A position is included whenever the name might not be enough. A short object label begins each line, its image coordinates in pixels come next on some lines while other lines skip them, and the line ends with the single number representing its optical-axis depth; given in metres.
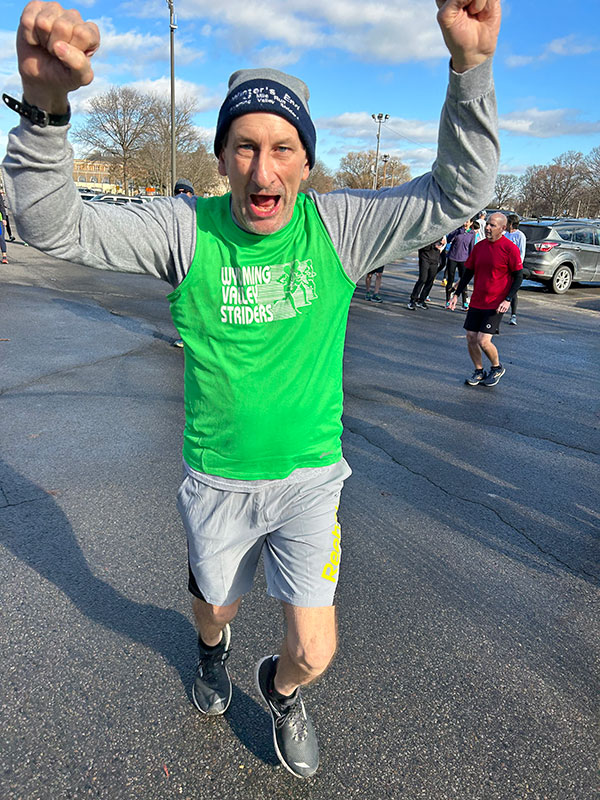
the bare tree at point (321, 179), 72.10
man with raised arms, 1.75
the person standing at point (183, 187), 8.98
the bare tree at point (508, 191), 94.50
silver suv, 16.66
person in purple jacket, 12.91
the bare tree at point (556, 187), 80.50
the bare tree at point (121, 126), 54.22
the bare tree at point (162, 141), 51.88
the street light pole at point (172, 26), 25.21
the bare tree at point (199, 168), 53.59
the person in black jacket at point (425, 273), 12.38
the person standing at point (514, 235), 11.35
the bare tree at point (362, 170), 92.12
